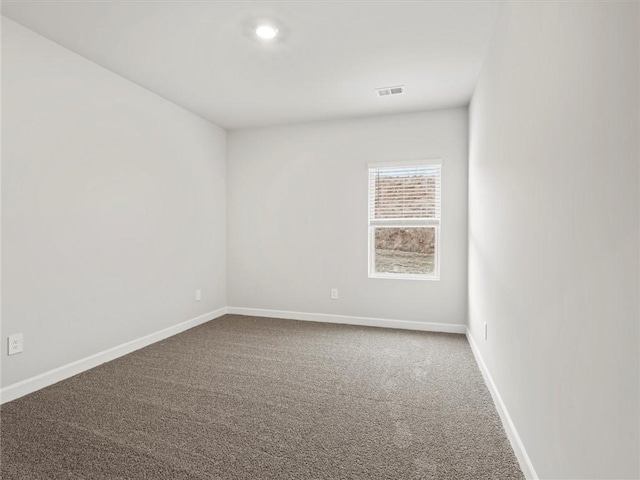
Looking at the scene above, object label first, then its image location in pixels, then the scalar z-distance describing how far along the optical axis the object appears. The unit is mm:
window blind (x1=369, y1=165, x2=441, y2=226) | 4223
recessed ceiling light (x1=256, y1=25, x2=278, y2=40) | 2490
